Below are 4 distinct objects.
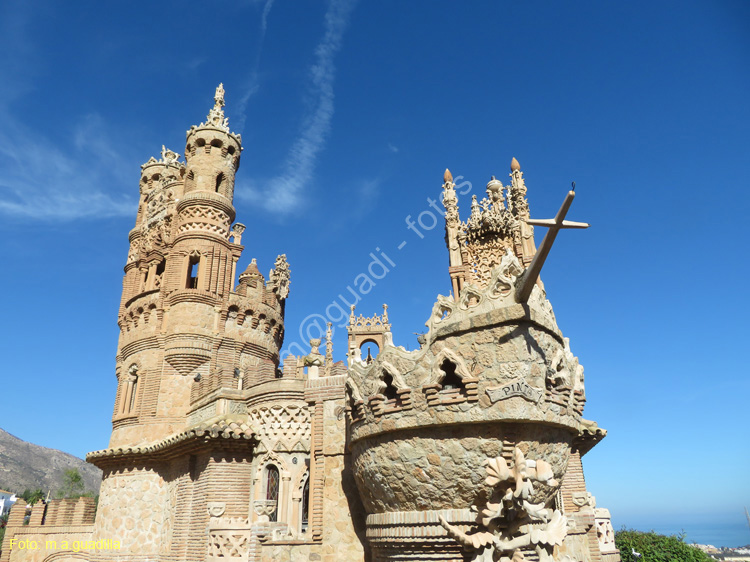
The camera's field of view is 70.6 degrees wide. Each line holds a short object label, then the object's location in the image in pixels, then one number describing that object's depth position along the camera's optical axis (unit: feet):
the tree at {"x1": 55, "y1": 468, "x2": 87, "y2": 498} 189.47
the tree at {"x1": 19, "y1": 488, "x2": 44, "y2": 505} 247.91
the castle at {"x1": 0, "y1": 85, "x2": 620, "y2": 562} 26.00
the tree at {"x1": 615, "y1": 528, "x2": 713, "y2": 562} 92.19
